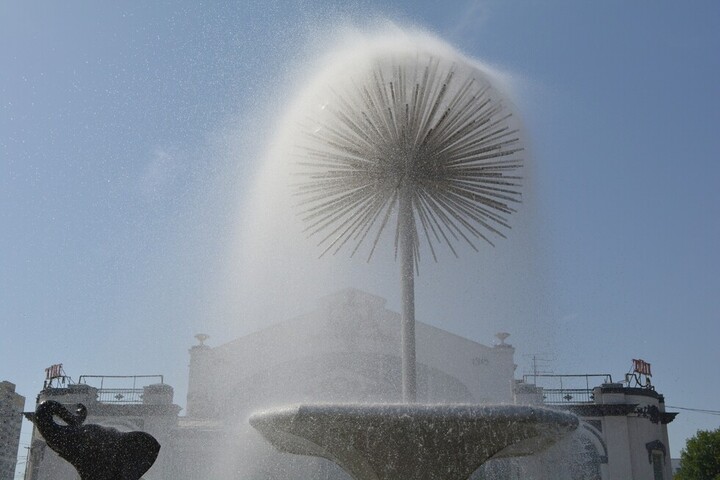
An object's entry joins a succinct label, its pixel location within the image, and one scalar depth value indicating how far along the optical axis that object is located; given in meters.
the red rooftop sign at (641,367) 25.64
